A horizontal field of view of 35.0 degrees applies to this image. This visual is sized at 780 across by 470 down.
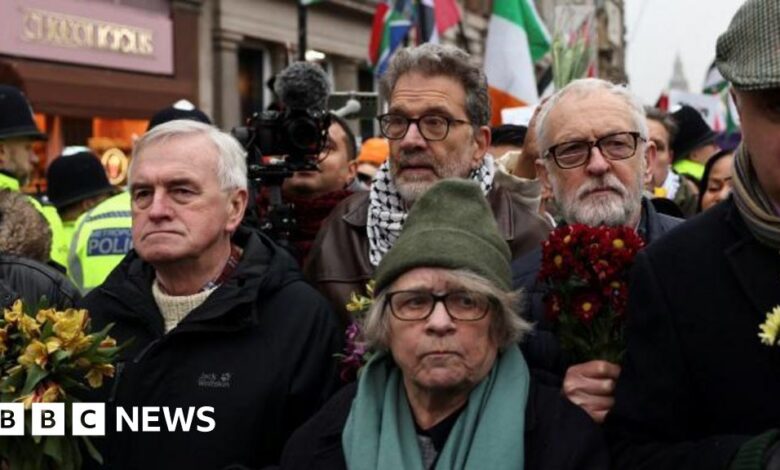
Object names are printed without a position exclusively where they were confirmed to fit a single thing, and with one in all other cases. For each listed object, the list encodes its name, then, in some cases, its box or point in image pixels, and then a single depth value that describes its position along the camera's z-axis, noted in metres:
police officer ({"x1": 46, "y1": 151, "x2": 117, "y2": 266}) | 7.02
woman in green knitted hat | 2.84
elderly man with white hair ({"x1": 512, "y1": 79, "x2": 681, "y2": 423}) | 3.48
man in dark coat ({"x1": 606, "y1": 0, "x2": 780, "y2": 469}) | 2.30
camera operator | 5.16
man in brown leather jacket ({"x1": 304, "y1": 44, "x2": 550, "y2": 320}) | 4.01
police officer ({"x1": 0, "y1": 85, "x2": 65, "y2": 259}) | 6.53
